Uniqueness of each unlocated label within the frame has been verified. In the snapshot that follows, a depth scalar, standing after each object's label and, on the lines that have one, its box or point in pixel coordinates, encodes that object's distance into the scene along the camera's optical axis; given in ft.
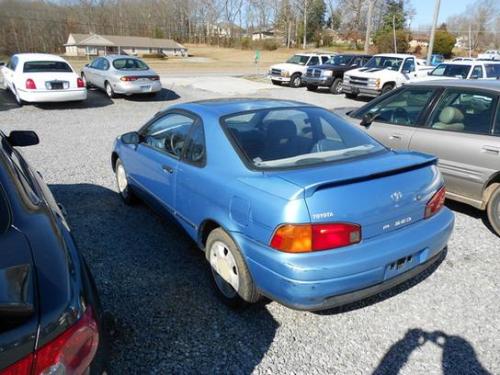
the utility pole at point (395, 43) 145.59
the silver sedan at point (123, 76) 45.94
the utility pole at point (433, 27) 61.11
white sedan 38.22
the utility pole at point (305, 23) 238.48
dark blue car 3.97
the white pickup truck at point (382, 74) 51.85
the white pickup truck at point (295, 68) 66.52
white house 241.14
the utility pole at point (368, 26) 111.13
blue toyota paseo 7.68
